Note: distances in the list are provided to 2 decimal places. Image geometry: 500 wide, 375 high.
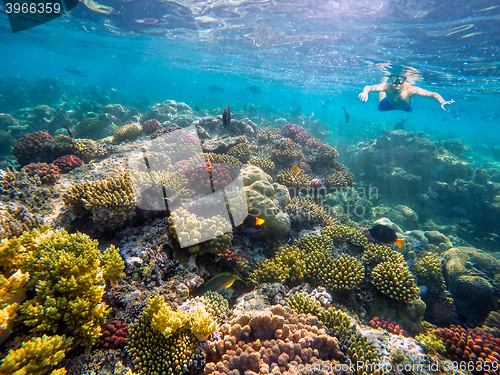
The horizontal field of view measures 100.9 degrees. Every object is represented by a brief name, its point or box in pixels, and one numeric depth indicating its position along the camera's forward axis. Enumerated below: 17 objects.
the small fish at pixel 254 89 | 23.25
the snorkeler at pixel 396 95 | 7.70
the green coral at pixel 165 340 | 2.91
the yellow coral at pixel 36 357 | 2.17
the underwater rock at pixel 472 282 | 6.12
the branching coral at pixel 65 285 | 2.72
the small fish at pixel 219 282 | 3.82
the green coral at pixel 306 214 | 6.53
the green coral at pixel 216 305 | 3.67
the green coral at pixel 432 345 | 3.89
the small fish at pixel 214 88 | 24.89
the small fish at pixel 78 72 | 26.57
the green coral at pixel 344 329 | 3.38
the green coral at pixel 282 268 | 4.78
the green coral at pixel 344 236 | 5.98
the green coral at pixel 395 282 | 4.84
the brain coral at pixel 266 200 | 5.44
